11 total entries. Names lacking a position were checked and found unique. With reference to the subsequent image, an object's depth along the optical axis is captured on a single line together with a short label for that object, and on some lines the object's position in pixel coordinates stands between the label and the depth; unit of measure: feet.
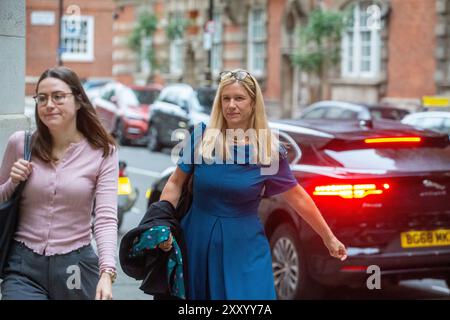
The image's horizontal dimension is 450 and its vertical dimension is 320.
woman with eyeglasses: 17.20
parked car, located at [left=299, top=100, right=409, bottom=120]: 74.02
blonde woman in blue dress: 19.16
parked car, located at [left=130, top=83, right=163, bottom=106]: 110.27
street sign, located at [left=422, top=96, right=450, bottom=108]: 66.84
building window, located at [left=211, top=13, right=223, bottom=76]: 145.38
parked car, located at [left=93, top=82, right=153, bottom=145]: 105.09
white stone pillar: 25.57
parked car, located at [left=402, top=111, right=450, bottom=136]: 44.14
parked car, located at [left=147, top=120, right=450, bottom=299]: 30.09
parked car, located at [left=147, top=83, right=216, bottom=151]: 92.17
